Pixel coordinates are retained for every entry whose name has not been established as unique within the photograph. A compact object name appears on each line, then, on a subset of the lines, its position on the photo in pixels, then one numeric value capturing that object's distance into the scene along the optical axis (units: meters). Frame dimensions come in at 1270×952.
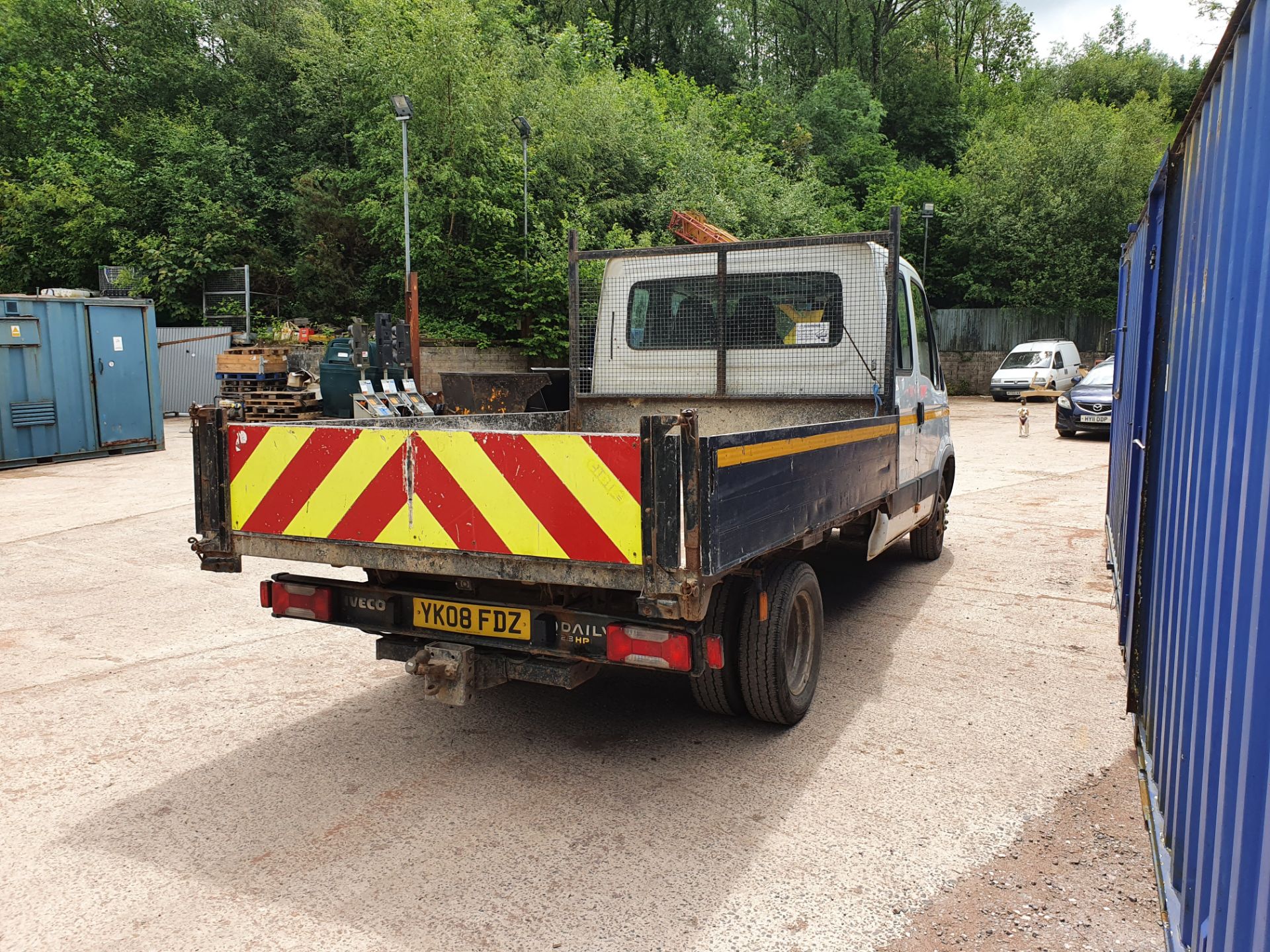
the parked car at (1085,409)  16.91
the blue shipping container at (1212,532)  1.87
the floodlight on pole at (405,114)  17.41
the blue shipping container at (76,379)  13.94
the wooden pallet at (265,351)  19.45
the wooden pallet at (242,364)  19.00
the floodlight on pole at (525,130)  21.25
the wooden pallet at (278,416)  18.23
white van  26.22
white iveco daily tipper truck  3.36
